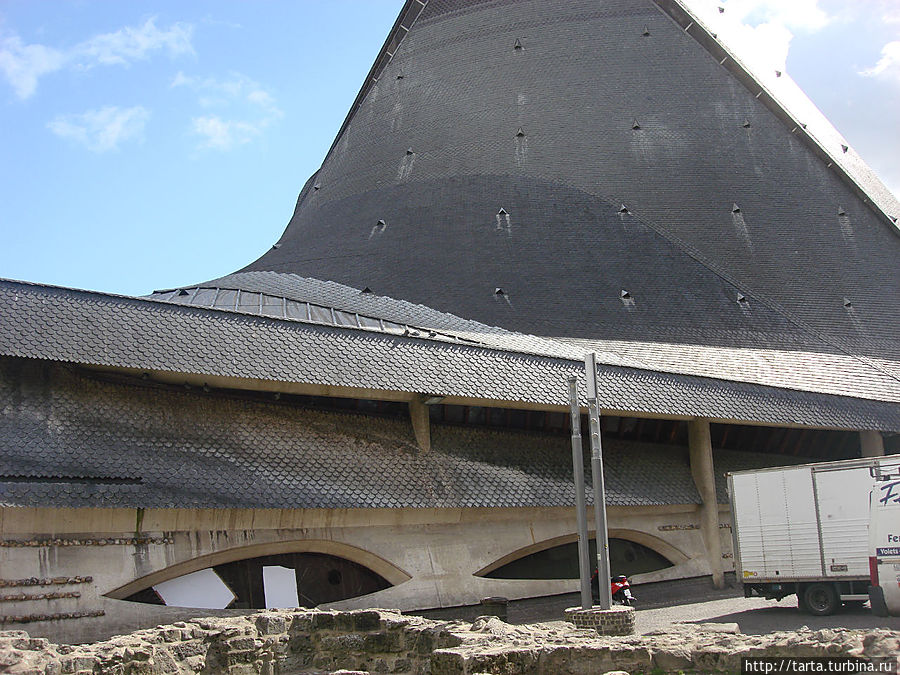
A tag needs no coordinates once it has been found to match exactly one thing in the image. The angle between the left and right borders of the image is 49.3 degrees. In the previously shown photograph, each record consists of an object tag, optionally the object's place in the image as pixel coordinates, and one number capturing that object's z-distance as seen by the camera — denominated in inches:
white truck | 610.9
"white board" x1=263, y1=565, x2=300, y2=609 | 722.2
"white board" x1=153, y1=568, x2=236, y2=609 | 679.7
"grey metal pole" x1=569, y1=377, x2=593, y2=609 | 596.7
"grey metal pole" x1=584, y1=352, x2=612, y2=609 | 602.2
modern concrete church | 666.8
